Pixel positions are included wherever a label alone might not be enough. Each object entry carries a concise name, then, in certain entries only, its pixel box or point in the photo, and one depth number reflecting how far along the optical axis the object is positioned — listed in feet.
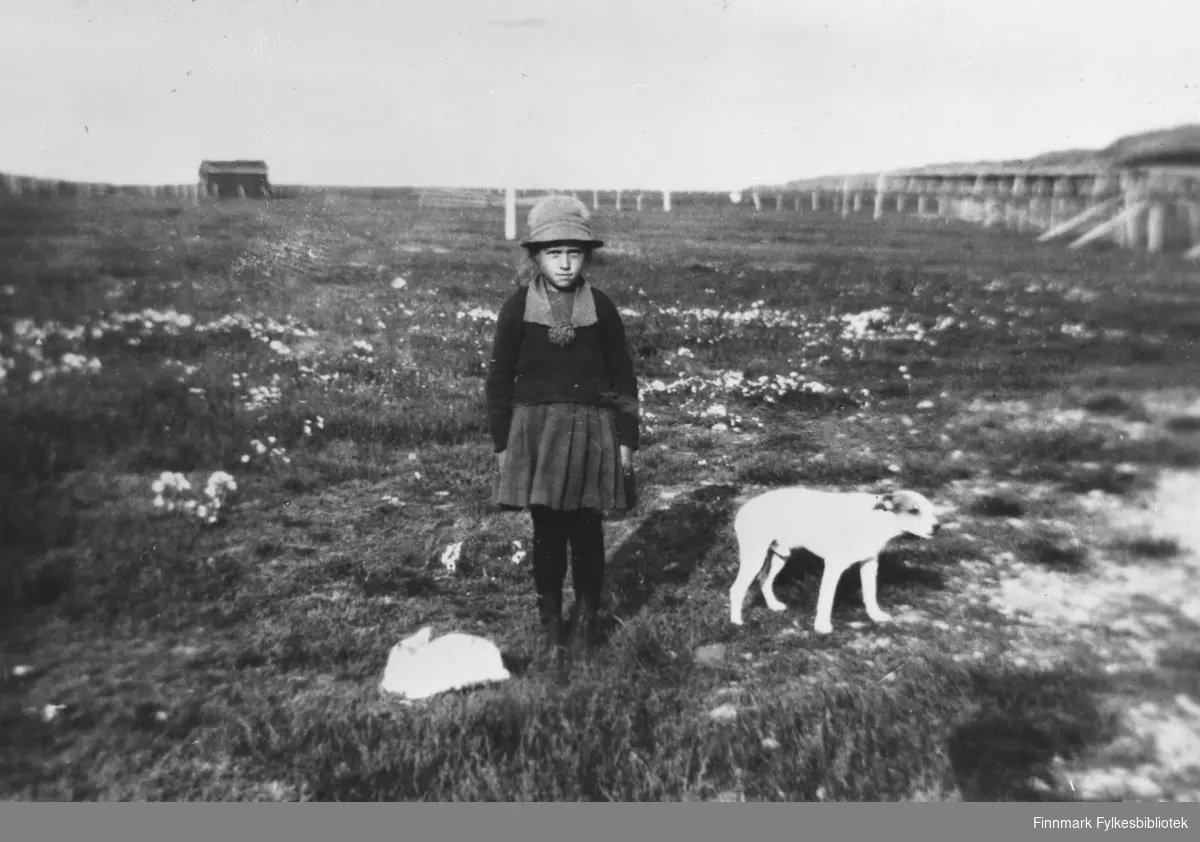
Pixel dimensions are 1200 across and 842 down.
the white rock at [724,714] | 10.43
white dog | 11.68
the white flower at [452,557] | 13.07
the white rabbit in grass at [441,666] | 10.75
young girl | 10.78
